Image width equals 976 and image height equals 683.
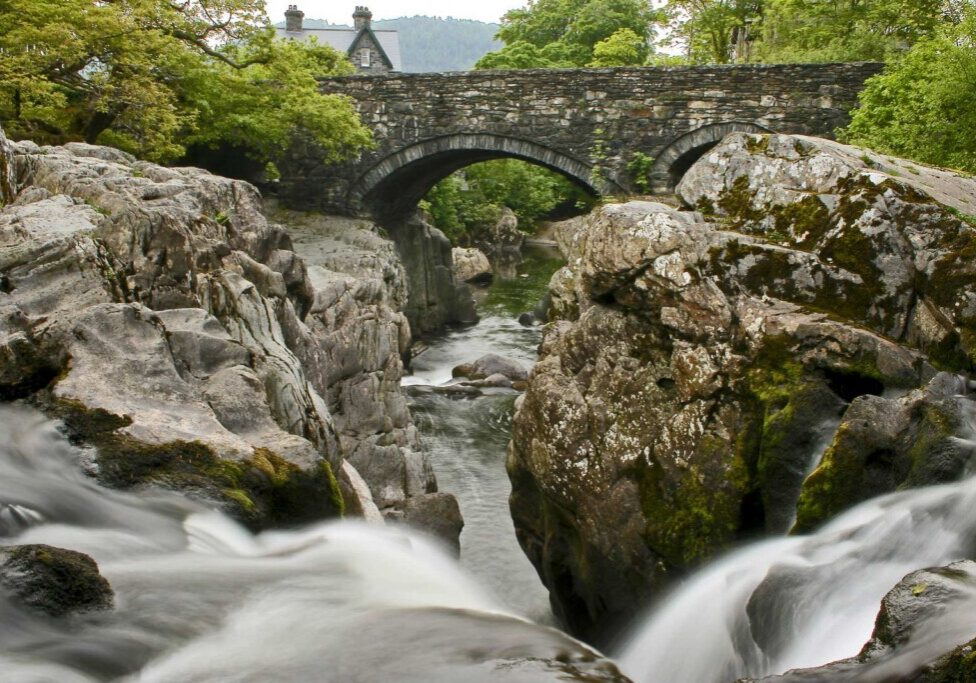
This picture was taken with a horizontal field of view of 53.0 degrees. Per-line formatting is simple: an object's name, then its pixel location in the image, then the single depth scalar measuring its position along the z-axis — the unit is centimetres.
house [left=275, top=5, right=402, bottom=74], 5688
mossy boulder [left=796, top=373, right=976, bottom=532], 710
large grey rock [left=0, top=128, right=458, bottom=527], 580
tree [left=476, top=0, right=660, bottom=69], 4331
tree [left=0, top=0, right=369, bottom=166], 1538
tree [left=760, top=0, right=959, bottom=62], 2384
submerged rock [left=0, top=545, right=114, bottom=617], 434
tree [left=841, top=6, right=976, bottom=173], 1454
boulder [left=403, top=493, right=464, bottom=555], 1073
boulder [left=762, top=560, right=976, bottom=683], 351
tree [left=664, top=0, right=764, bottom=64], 3266
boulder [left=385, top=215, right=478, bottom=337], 2706
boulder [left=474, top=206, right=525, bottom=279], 4172
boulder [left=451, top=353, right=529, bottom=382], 2120
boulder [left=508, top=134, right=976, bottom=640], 795
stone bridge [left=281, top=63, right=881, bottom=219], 2148
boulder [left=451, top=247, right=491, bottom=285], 3600
